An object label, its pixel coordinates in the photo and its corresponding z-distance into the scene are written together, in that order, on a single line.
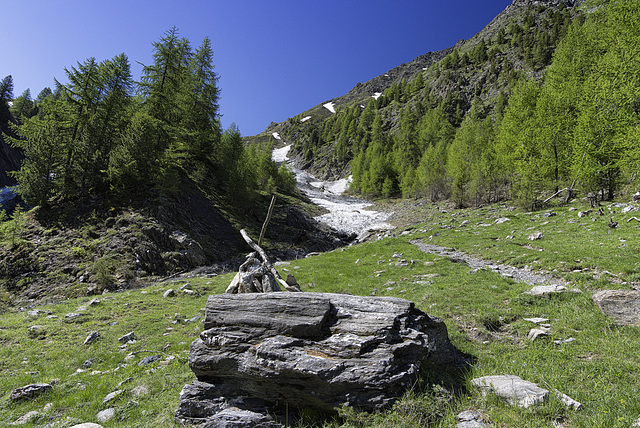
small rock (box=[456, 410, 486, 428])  4.02
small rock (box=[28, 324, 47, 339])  10.12
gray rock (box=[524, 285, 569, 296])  8.72
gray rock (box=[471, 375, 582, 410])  4.09
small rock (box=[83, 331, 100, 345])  9.55
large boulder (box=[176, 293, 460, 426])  4.83
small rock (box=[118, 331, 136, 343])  9.65
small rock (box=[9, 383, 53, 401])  6.56
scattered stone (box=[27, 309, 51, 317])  12.00
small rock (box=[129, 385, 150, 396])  6.56
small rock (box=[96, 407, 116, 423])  5.81
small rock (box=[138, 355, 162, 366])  8.09
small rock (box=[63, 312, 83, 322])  11.48
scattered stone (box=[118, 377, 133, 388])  7.01
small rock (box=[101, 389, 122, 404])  6.34
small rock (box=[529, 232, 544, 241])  16.69
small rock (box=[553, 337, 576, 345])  6.10
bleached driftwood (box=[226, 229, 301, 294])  8.78
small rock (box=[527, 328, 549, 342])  6.60
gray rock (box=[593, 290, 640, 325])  6.48
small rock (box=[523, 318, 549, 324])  7.35
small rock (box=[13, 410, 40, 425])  5.83
